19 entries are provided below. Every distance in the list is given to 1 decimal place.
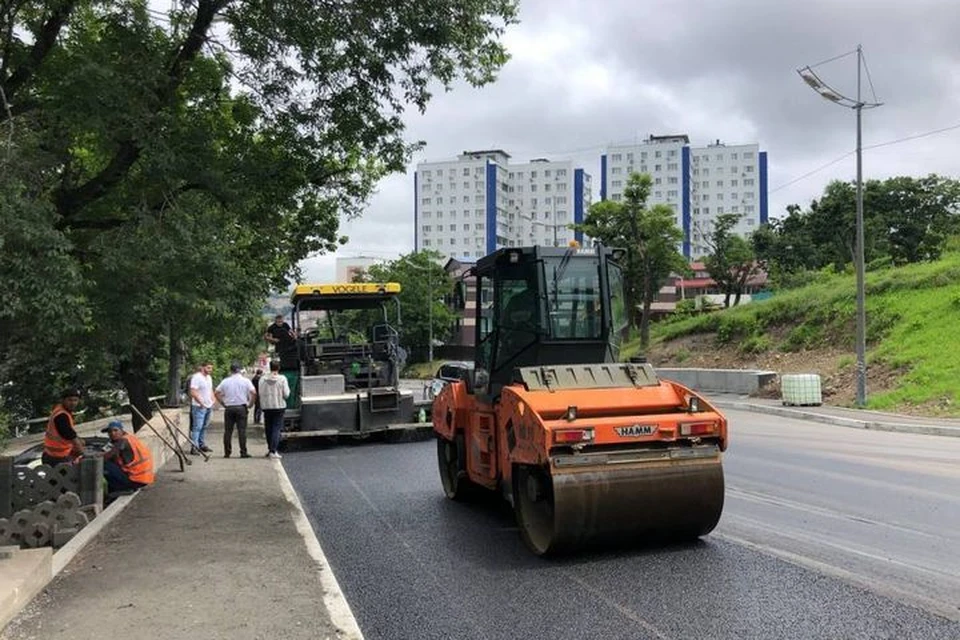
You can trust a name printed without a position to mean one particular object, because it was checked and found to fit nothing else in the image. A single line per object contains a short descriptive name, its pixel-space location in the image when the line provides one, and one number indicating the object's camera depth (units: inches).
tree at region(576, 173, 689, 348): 1636.3
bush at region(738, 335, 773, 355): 1304.1
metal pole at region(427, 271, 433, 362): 2982.3
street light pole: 877.8
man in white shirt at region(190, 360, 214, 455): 593.6
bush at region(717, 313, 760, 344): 1398.3
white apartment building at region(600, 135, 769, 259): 5659.5
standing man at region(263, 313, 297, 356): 703.1
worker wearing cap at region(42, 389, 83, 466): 435.5
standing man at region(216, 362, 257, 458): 565.6
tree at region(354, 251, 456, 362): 3115.2
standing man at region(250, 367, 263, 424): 807.5
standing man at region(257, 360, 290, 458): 563.5
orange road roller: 252.8
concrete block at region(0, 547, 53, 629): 207.9
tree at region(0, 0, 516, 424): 300.5
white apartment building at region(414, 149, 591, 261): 5620.1
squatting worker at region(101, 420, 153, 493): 413.4
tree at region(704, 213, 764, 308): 2425.0
